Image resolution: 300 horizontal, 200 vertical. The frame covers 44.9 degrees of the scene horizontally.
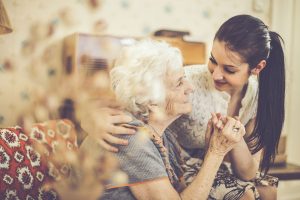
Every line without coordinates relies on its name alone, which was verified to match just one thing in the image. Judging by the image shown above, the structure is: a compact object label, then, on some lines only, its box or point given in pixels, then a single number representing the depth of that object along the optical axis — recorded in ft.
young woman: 4.45
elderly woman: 3.52
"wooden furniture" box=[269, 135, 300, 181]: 7.20
